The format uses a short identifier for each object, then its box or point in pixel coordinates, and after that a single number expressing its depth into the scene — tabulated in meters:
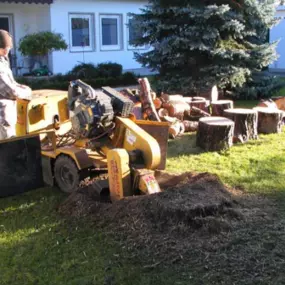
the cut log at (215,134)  7.93
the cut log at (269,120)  9.13
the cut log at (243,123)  8.55
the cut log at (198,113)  9.89
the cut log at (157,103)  9.38
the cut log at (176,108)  9.48
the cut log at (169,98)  9.69
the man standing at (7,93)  6.12
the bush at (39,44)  15.68
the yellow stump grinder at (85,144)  5.26
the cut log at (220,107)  9.64
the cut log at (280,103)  10.64
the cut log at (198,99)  10.43
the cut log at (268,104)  9.88
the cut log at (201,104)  10.05
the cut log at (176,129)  8.87
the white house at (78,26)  17.33
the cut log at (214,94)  11.16
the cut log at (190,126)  9.39
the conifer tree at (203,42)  11.22
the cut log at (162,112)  9.29
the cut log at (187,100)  10.02
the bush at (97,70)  16.22
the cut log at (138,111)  8.36
